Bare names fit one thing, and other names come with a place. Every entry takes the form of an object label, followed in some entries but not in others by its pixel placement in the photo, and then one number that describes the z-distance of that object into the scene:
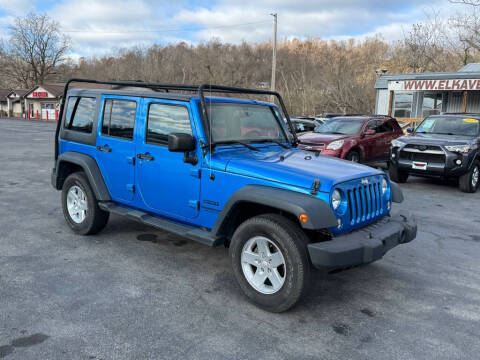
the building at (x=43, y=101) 56.66
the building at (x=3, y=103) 70.56
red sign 58.48
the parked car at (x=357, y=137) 10.74
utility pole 26.72
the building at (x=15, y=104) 66.25
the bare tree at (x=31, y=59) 77.44
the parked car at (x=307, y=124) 16.86
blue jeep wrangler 3.51
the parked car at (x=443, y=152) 9.15
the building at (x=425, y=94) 20.12
